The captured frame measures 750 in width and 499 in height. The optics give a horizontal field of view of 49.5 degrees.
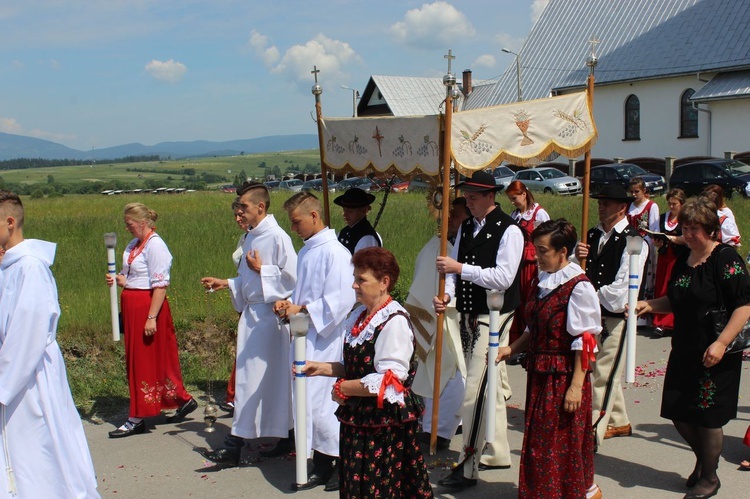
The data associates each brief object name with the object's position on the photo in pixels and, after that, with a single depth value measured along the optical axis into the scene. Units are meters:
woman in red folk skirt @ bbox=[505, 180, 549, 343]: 9.03
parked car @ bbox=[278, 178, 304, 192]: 51.56
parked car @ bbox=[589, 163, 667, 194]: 32.41
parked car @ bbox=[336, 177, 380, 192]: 41.53
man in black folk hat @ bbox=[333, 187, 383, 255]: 6.63
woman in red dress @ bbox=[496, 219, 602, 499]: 4.52
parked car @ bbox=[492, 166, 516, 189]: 38.48
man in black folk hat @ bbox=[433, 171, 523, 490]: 5.39
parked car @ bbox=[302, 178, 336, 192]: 49.94
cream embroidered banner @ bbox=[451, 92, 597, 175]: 5.81
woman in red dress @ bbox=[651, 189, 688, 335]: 9.52
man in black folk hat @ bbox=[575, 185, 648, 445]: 5.85
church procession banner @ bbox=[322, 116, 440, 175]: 5.93
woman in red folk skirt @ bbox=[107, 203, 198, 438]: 6.69
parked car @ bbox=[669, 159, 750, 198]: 27.98
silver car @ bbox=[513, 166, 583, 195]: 33.94
